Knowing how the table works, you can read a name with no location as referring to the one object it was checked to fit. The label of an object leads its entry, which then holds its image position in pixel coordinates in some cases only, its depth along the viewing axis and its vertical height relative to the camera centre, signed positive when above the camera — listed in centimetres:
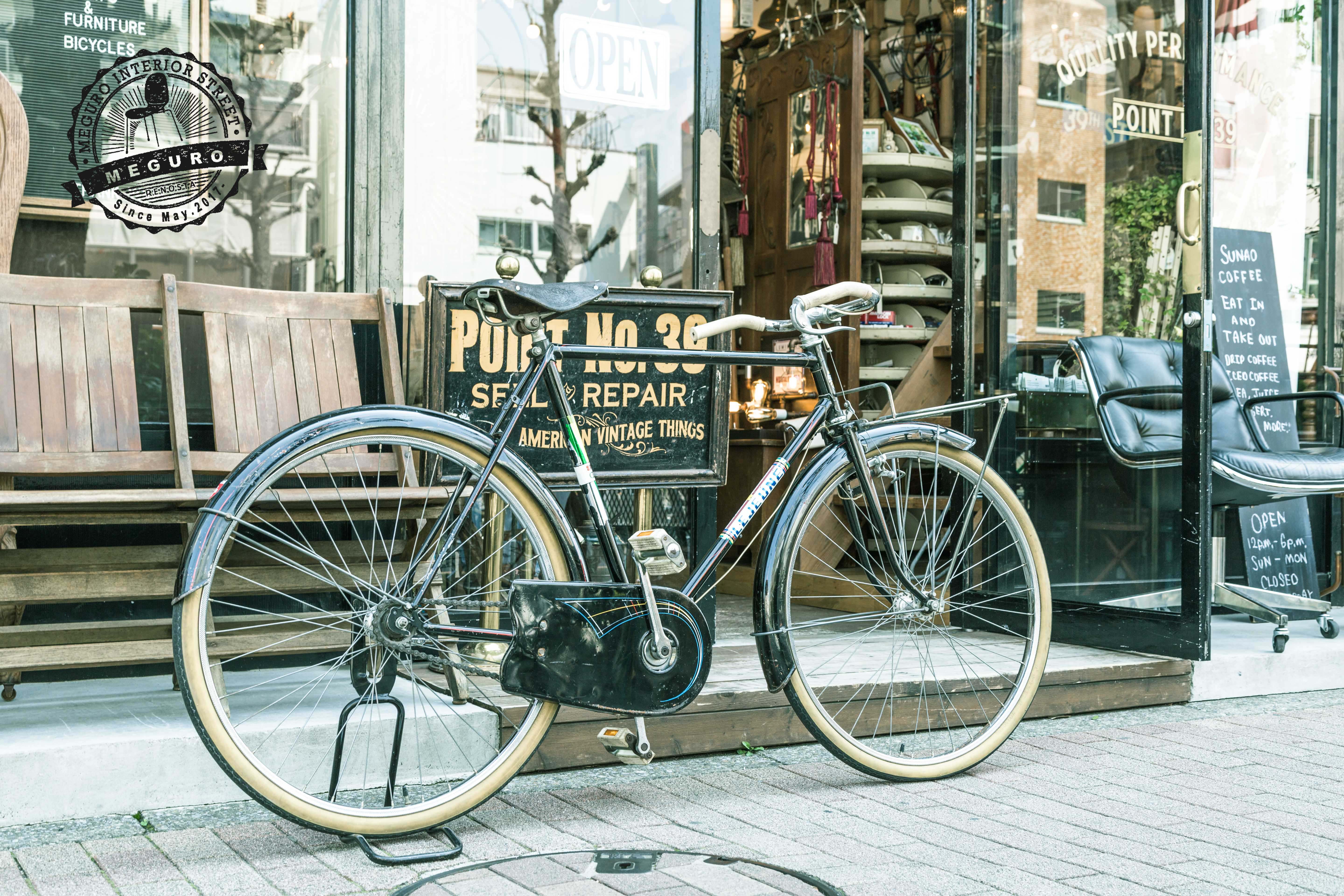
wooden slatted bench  289 -6
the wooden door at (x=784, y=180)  693 +124
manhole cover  226 -94
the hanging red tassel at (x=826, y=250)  688 +76
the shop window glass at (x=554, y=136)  397 +84
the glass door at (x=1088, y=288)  421 +35
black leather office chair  416 -27
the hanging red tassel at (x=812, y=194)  709 +111
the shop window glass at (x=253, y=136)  353 +76
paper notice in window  408 +110
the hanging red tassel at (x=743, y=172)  769 +136
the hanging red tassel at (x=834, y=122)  702 +152
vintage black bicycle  249 -52
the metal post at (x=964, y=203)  464 +69
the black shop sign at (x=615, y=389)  331 -1
